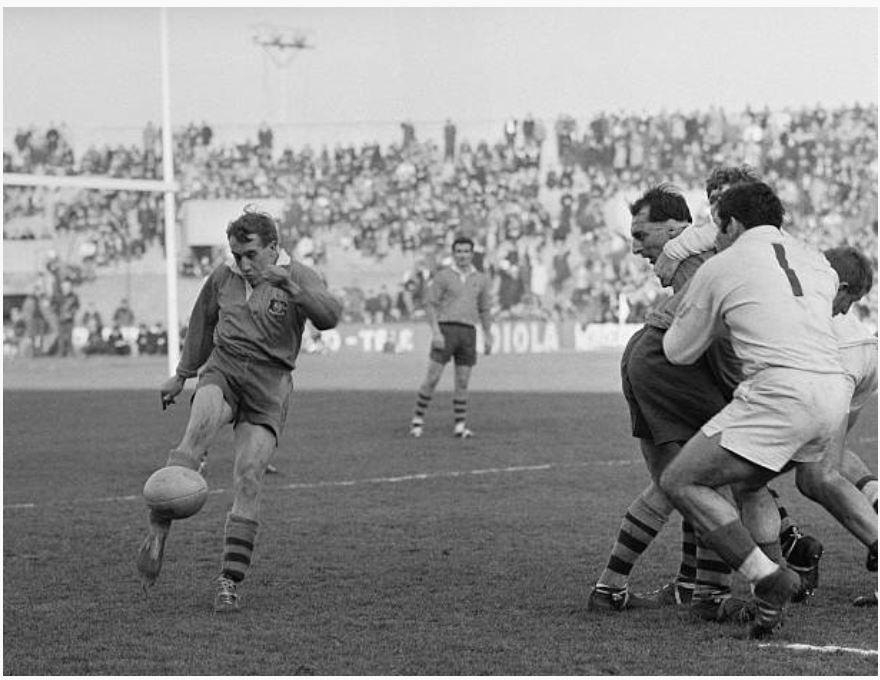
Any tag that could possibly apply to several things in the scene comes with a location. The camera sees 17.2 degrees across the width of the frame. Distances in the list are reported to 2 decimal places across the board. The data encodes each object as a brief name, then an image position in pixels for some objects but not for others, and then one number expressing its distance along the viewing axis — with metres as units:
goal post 40.01
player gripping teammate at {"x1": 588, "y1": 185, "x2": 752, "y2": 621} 12.30
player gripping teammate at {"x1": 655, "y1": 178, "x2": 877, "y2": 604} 12.55
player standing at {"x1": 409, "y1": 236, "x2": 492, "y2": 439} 30.68
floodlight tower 62.88
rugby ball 13.08
